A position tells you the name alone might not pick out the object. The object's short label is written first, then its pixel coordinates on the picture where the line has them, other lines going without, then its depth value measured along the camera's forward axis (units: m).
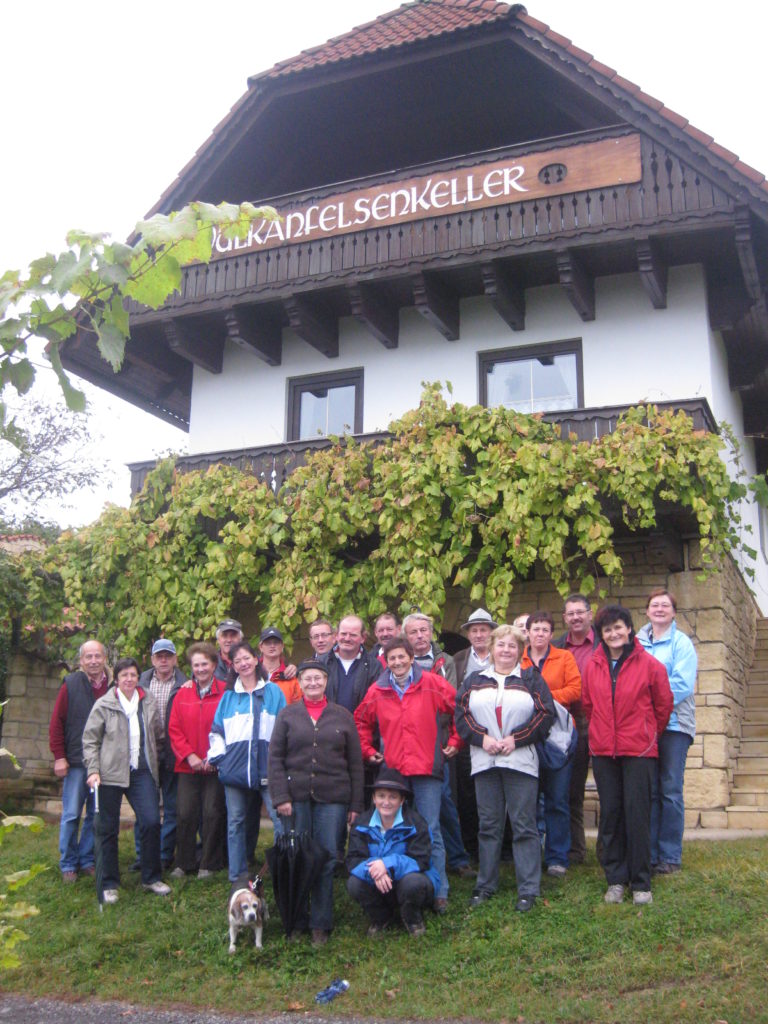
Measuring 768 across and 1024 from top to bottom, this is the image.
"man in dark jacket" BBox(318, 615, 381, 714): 7.80
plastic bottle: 5.95
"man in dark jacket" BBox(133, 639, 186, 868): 8.50
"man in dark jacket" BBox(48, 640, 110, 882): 8.42
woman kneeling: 6.52
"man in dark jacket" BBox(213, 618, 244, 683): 8.55
